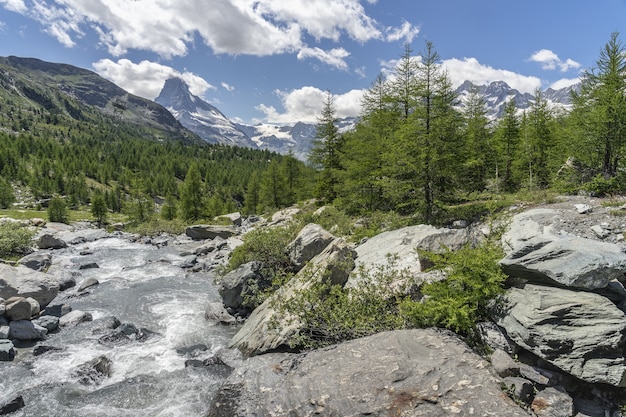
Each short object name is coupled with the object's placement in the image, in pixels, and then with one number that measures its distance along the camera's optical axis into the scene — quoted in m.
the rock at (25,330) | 13.26
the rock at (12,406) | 9.06
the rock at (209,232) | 39.03
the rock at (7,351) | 11.77
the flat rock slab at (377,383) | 6.29
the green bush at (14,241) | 29.25
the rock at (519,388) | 6.50
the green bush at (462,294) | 8.52
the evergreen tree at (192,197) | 58.75
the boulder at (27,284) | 15.70
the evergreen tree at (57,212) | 65.62
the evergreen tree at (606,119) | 20.45
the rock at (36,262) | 24.16
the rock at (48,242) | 35.00
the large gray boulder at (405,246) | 12.47
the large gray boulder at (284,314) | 10.92
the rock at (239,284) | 16.52
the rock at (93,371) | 10.87
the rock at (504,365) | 7.03
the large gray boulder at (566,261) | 7.46
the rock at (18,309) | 13.98
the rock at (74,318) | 15.22
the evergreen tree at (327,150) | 38.03
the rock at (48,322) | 14.33
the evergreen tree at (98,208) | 72.58
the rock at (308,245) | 17.27
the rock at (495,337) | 8.00
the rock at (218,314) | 15.77
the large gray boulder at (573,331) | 6.52
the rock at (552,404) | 6.36
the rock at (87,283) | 20.69
